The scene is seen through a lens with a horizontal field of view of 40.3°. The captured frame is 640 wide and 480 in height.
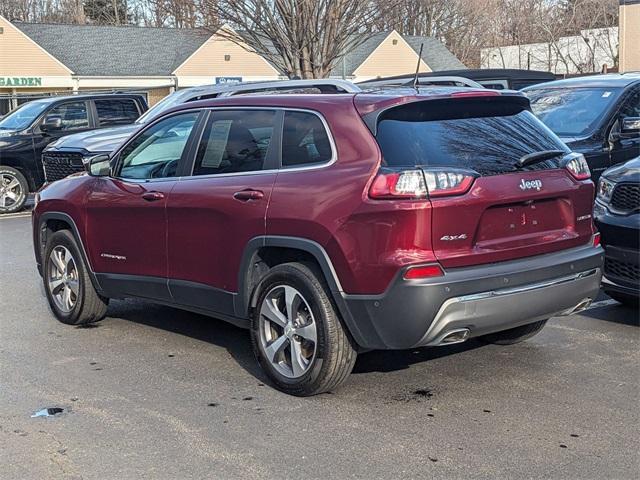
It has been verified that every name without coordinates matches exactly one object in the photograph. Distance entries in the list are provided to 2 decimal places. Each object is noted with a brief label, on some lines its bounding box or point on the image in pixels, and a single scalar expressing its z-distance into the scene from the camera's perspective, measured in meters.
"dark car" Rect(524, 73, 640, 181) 9.79
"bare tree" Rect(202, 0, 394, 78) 19.17
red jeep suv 4.73
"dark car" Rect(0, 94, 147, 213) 15.48
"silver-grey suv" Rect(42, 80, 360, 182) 12.98
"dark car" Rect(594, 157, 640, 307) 6.30
